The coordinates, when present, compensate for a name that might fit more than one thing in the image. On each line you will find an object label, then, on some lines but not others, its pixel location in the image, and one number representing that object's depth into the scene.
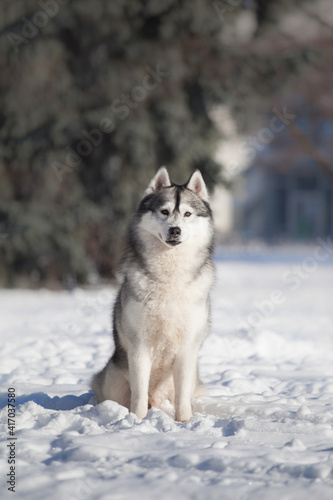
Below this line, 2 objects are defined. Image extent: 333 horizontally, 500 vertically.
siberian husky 7.44
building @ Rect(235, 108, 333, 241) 68.44
